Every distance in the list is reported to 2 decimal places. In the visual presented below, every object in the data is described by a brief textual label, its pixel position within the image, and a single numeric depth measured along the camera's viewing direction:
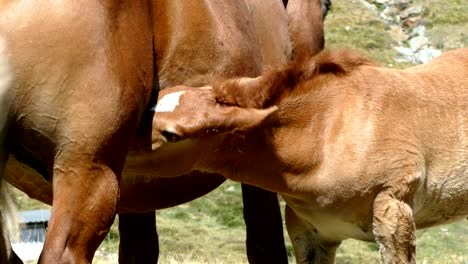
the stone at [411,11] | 51.27
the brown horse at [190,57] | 7.18
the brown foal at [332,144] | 7.35
